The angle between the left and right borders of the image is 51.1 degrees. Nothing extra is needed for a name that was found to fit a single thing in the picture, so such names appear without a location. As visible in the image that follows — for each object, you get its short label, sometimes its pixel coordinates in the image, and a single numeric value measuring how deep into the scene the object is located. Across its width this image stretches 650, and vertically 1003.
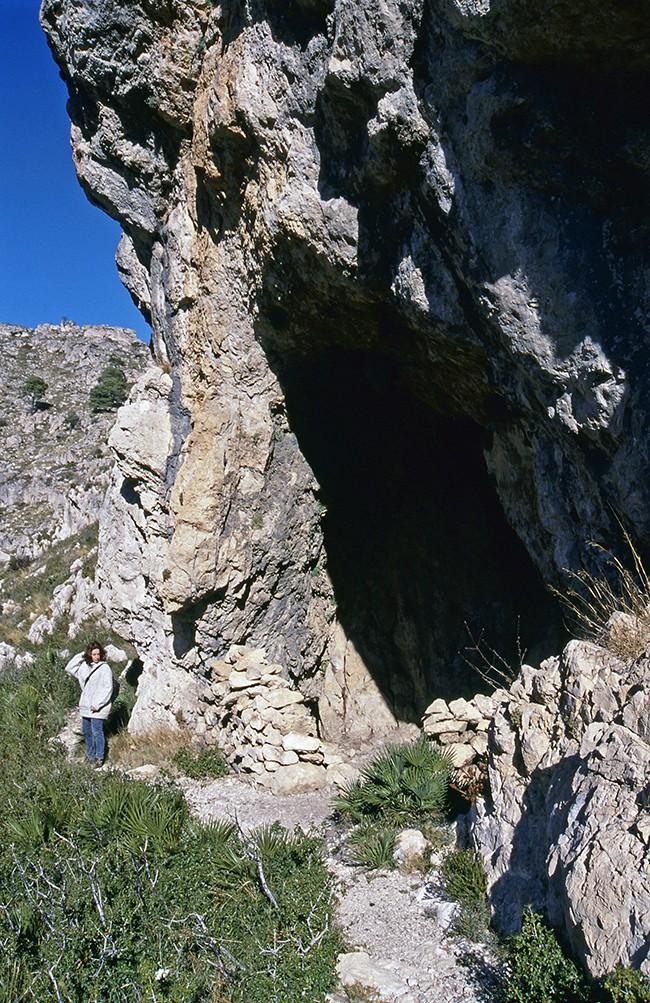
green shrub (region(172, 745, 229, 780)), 8.21
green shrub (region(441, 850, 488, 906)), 4.75
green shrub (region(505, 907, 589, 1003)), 3.43
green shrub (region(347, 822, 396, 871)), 5.51
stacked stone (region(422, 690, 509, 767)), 6.53
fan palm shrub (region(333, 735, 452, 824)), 5.93
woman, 8.97
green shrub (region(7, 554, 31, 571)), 24.75
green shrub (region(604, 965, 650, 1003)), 2.86
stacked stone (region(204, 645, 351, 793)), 7.84
